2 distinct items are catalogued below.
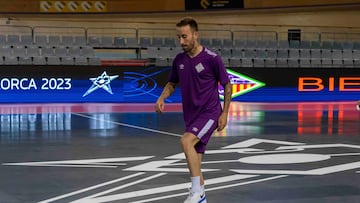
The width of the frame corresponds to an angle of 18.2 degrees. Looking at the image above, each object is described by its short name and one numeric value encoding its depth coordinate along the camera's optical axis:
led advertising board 48.15
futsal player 12.15
